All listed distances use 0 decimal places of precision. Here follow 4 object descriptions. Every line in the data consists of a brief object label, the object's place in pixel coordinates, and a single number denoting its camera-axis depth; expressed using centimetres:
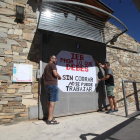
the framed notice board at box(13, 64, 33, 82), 307
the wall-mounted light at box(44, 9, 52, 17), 304
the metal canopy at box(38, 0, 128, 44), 297
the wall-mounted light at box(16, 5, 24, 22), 329
